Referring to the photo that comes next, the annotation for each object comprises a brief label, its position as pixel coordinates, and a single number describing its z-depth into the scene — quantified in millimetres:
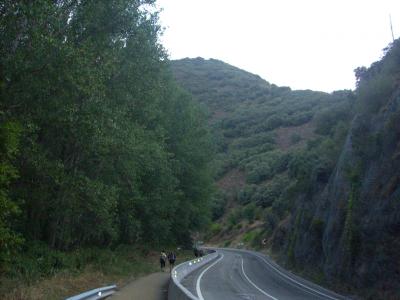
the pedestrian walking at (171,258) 32031
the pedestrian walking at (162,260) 31688
